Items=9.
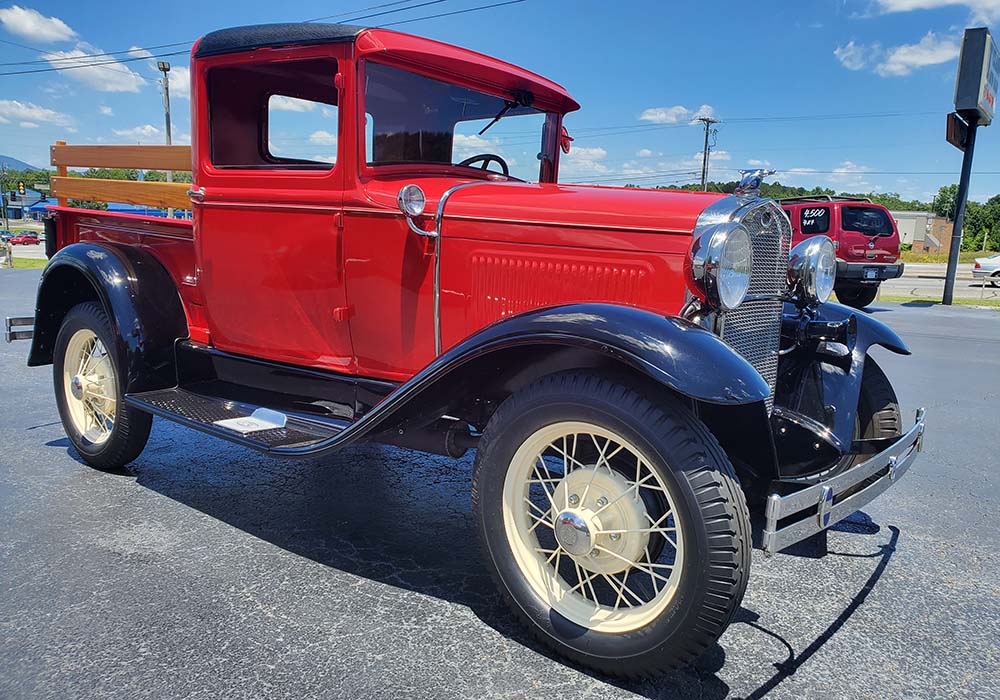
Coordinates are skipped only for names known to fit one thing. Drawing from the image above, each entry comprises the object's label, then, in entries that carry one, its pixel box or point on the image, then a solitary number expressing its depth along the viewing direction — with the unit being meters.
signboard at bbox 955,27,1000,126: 13.44
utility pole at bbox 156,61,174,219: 31.11
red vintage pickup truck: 2.08
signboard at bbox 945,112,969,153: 14.14
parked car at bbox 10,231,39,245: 44.99
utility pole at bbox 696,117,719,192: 43.25
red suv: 12.56
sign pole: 14.23
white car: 19.42
